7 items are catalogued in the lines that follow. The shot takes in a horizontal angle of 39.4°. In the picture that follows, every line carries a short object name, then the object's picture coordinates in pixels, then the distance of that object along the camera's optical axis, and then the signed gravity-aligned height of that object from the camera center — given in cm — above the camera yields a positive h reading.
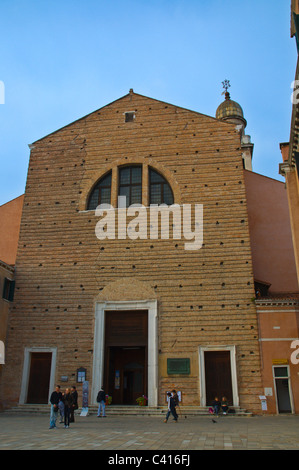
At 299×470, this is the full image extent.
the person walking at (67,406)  1105 -45
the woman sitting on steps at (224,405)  1380 -49
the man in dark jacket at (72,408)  1155 -51
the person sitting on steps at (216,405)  1361 -50
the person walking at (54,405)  1067 -41
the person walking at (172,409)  1224 -56
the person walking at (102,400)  1340 -35
